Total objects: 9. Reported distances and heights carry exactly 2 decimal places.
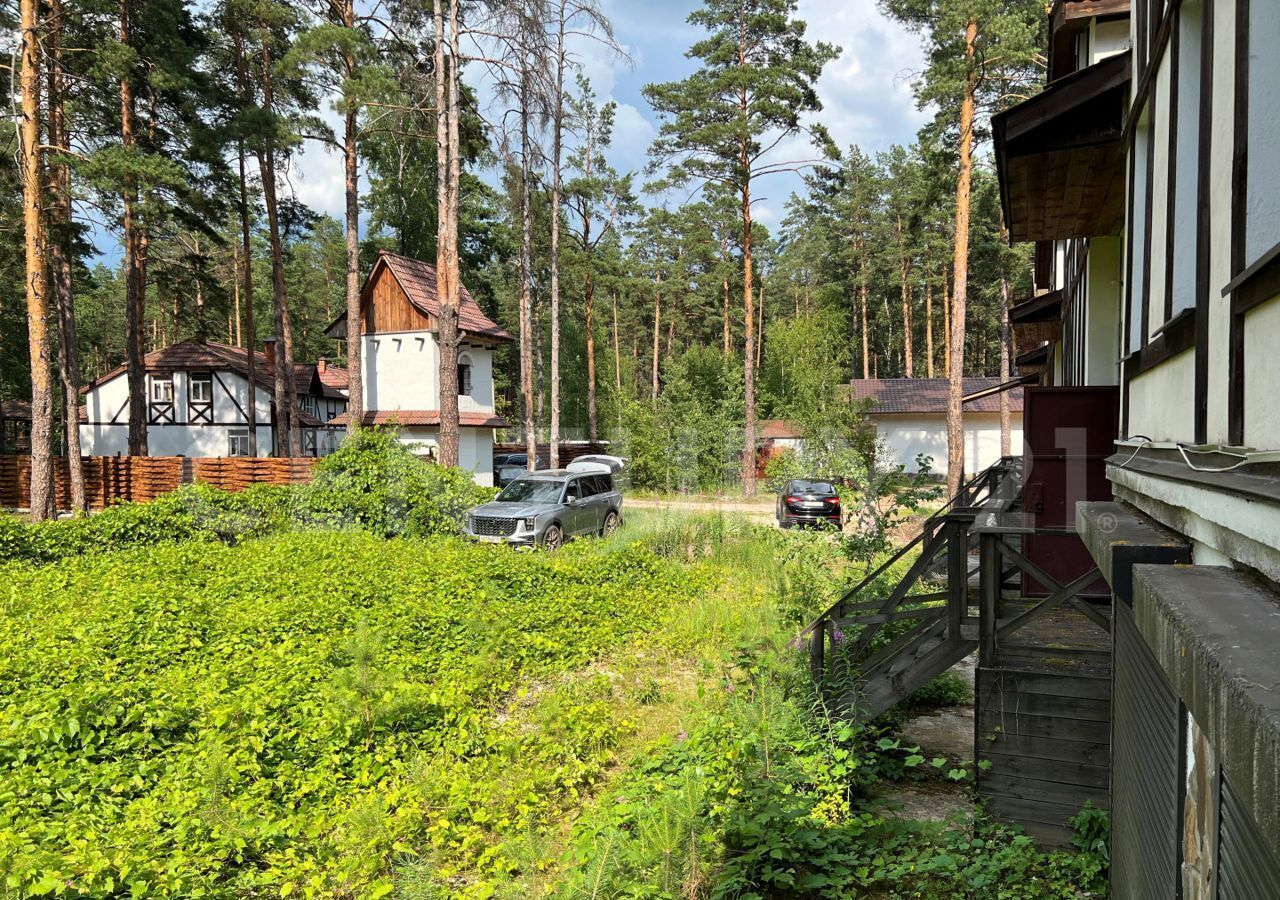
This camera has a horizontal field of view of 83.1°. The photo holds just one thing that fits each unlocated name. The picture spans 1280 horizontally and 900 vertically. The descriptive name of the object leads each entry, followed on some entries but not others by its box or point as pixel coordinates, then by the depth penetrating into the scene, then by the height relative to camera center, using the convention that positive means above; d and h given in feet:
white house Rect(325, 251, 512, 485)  94.32 +9.36
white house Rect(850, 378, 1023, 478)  115.85 +0.32
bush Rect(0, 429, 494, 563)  48.29 -4.98
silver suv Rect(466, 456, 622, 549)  48.88 -5.63
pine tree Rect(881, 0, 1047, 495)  57.98 +29.97
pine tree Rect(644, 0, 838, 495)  83.61 +40.23
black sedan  61.82 -6.40
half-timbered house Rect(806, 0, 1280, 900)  5.35 -1.08
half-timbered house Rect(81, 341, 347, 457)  106.93 +4.73
